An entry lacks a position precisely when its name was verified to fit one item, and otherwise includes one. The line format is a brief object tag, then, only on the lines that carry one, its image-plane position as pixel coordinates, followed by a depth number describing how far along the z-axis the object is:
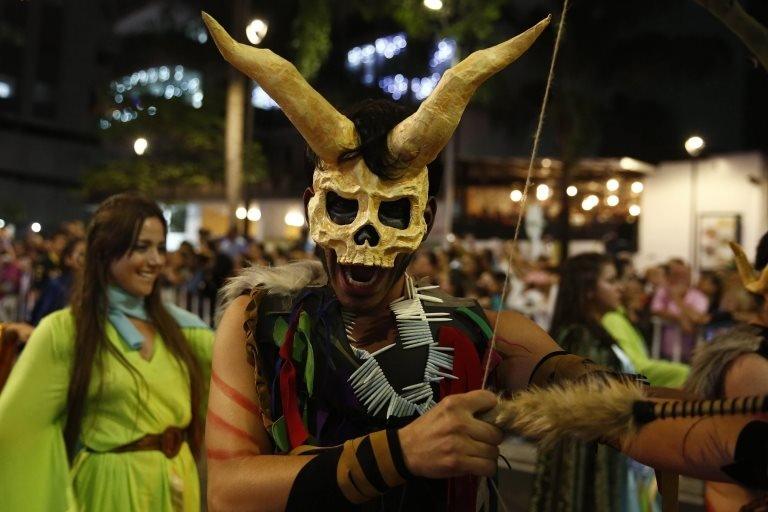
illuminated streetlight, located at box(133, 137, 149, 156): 18.08
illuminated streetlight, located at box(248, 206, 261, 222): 30.87
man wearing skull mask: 2.06
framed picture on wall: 18.92
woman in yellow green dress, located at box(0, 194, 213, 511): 3.33
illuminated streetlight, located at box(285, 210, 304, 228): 30.20
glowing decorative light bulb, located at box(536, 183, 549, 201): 20.91
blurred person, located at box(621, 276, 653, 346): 9.20
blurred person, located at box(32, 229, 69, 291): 11.02
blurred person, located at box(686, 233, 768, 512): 2.71
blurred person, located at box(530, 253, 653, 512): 4.64
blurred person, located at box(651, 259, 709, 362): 9.31
